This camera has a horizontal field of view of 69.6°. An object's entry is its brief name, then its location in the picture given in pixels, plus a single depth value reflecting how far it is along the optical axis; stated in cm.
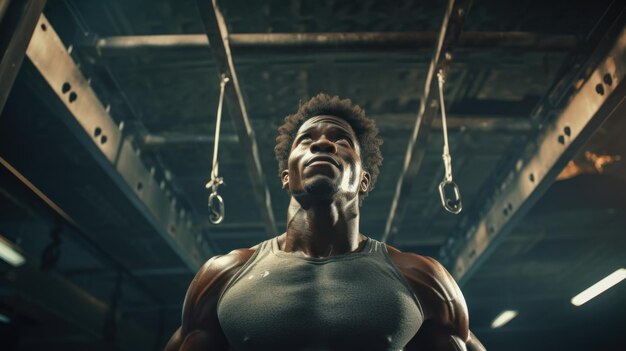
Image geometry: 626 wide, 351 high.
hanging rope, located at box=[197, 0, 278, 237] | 241
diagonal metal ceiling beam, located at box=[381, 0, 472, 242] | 243
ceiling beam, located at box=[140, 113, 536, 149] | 359
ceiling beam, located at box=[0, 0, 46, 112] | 184
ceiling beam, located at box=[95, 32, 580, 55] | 273
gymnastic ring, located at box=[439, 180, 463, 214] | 236
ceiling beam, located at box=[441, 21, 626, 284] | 266
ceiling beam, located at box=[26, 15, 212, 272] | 255
